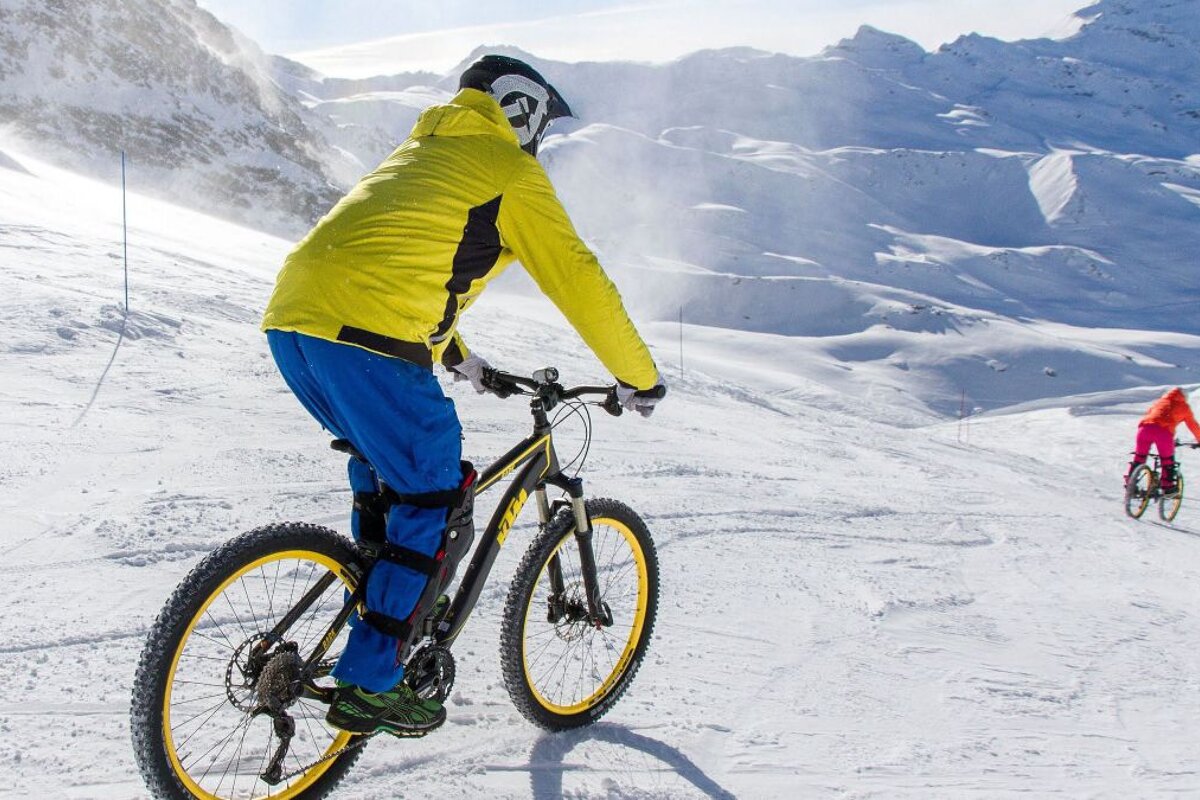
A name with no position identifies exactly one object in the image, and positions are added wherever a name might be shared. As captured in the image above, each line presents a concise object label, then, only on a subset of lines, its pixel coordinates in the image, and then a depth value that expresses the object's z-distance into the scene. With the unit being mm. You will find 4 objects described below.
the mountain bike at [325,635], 2508
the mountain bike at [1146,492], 11766
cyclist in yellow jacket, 2613
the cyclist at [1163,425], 12172
